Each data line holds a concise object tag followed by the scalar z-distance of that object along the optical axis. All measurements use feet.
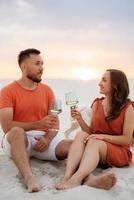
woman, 10.70
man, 11.91
